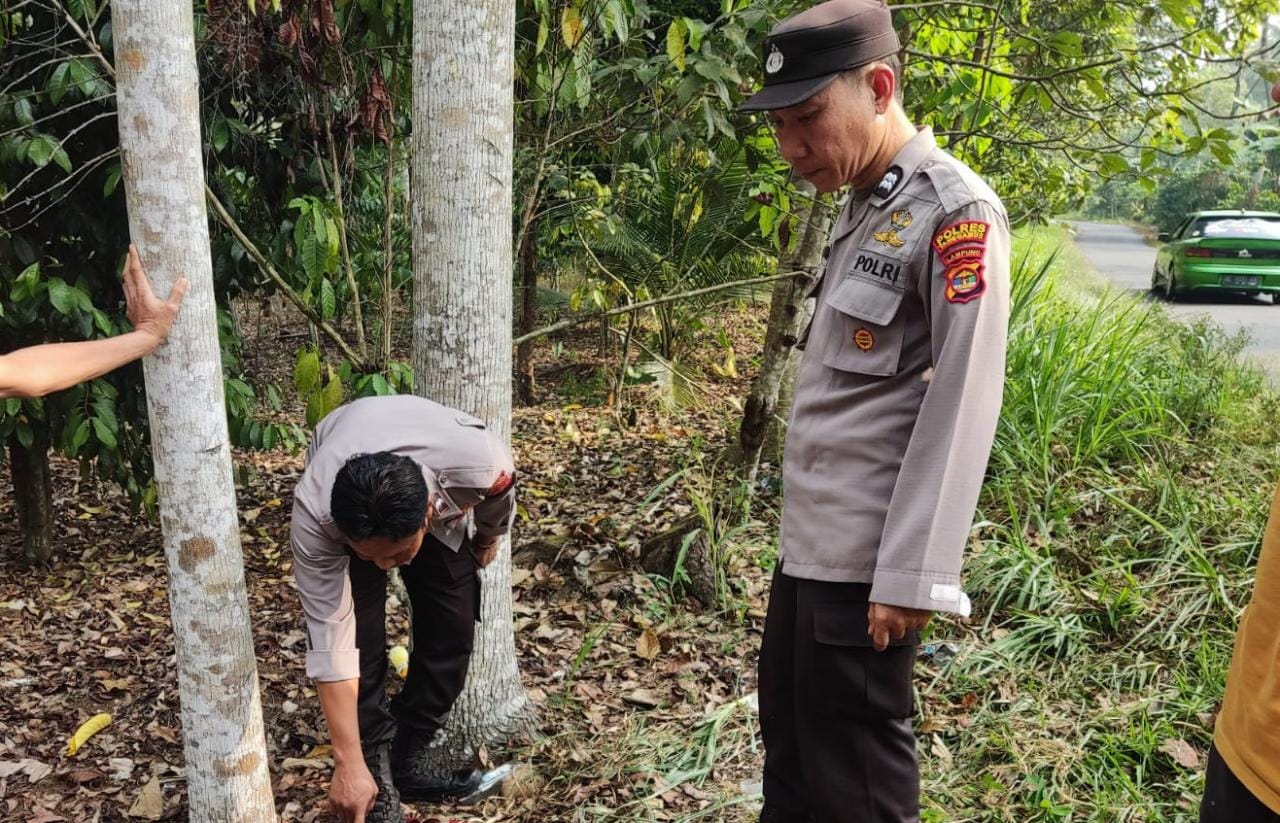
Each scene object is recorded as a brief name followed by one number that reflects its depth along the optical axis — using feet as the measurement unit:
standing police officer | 5.87
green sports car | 40.72
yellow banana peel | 11.08
